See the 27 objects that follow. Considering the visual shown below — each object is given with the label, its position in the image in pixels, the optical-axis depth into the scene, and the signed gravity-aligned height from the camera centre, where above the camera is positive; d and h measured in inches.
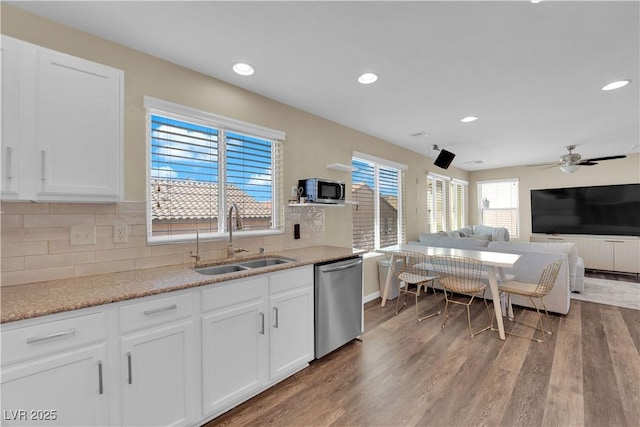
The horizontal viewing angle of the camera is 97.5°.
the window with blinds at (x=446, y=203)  239.3 +11.8
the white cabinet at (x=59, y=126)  55.8 +20.0
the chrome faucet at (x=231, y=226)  94.6 -3.2
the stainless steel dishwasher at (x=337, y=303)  96.9 -32.0
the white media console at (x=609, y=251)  218.4 -30.2
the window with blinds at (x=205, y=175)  86.9 +14.9
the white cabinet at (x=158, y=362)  57.7 -31.7
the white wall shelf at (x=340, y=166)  138.0 +24.6
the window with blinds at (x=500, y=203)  283.0 +12.0
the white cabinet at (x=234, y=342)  69.4 -33.3
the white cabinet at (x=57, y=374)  46.4 -27.7
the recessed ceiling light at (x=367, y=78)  95.1 +47.8
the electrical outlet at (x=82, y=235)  70.7 -4.3
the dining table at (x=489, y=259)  115.7 -19.0
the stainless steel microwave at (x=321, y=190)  116.8 +11.1
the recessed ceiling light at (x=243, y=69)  89.3 +48.3
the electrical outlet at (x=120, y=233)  76.8 -4.3
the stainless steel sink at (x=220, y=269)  86.7 -16.8
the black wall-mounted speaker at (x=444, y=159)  179.4 +36.6
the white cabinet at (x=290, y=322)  83.7 -33.3
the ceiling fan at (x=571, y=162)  179.9 +33.9
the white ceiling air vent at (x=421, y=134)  161.8 +48.0
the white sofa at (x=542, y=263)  137.9 -25.4
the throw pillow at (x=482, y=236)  245.4 -18.7
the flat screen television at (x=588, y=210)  223.9 +3.7
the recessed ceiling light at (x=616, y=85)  98.9 +46.8
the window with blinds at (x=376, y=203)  164.6 +8.3
